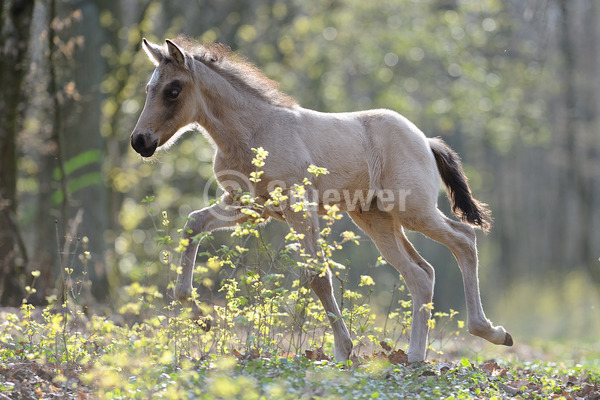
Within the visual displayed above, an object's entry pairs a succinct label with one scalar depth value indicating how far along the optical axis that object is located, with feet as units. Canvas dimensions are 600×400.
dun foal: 48.26
